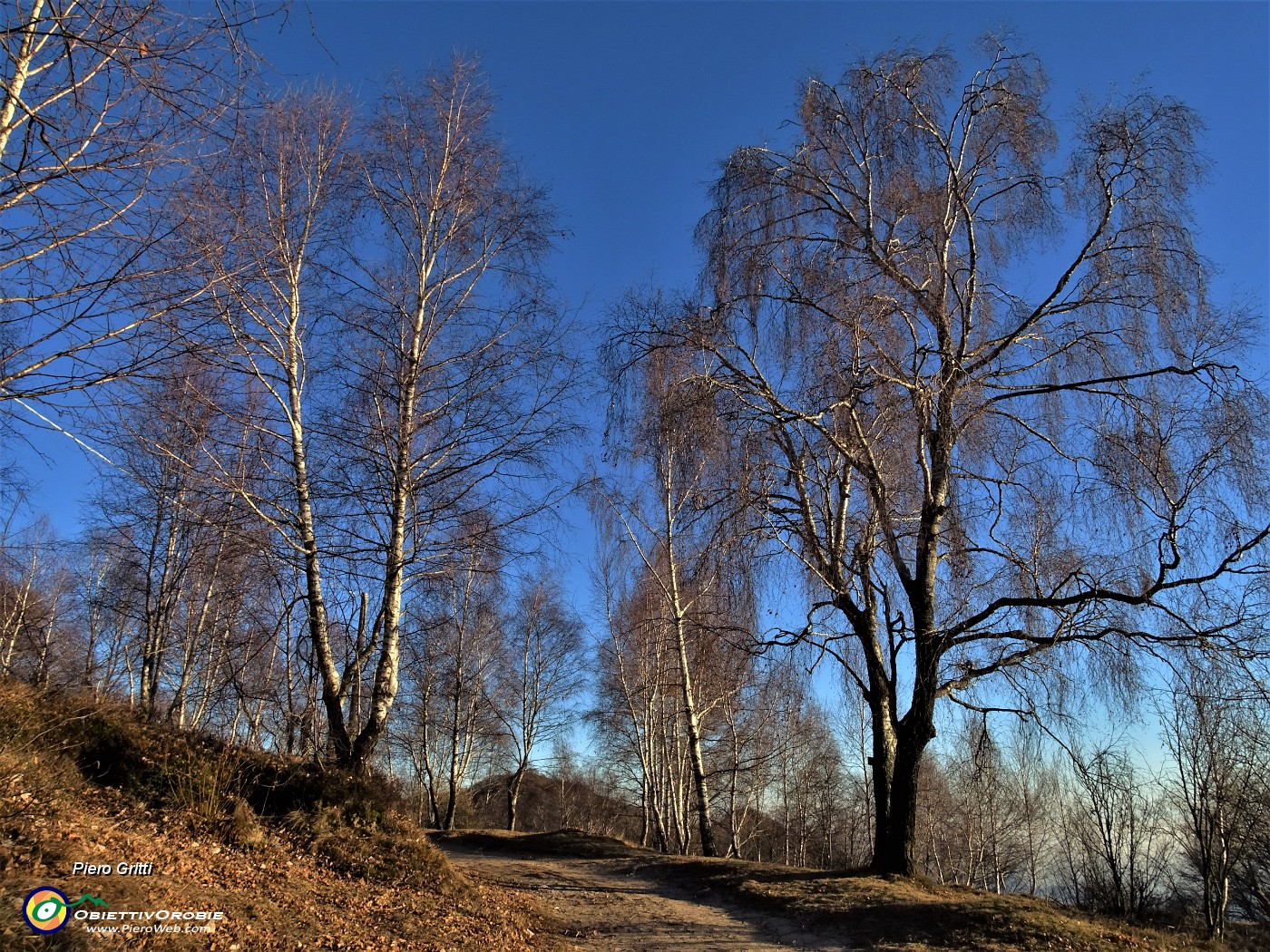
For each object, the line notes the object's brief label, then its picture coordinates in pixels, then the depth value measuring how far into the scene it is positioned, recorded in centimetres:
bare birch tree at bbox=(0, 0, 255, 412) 324
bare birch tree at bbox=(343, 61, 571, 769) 819
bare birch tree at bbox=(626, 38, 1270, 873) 792
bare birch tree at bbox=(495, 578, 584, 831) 2752
